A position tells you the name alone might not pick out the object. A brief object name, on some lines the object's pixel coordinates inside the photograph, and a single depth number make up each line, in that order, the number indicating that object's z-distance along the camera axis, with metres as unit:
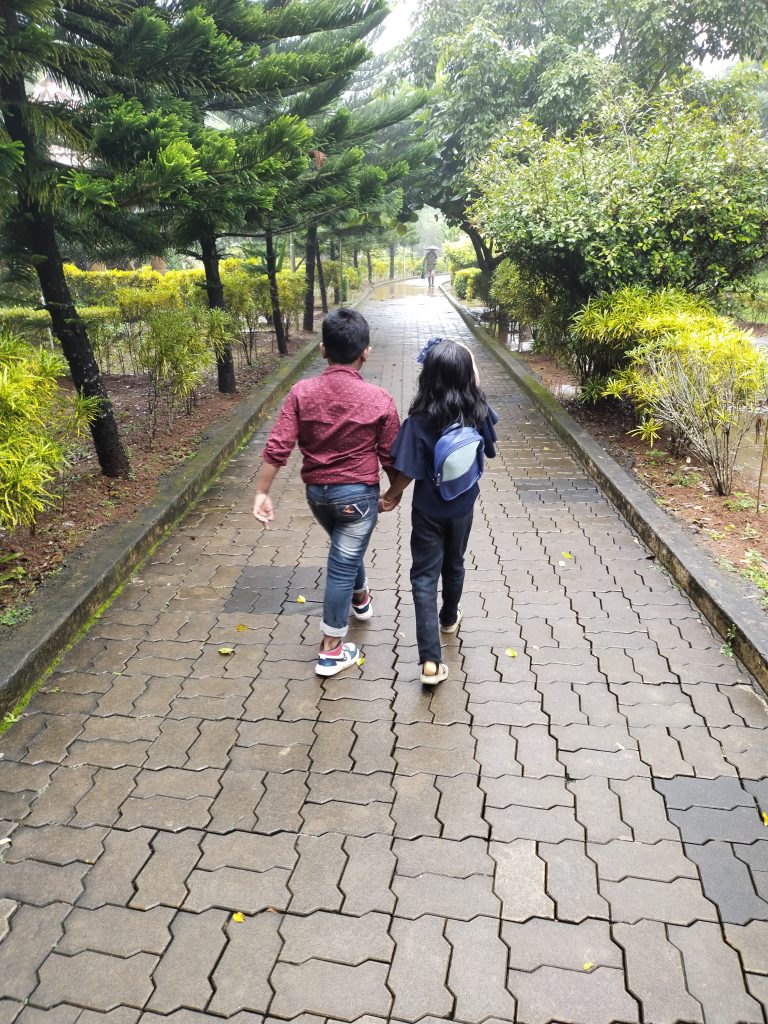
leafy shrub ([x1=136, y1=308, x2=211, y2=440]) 6.50
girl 2.83
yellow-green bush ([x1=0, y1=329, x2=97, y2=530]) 3.47
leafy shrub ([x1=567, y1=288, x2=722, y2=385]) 5.82
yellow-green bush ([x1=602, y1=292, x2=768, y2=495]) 4.82
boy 2.98
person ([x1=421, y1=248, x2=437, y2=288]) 34.41
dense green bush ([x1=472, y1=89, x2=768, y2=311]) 6.64
